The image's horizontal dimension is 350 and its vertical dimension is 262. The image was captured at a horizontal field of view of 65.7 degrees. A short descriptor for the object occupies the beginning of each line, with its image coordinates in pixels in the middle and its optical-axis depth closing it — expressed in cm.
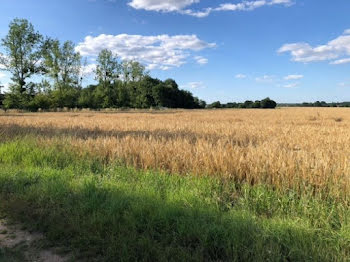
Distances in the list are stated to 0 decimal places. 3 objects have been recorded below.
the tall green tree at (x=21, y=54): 4975
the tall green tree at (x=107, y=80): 6944
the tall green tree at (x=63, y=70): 5784
